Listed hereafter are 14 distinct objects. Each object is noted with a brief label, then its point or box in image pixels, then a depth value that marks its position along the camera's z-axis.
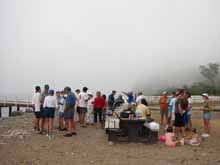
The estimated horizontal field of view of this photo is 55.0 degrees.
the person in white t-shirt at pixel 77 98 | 8.83
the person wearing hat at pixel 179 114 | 7.00
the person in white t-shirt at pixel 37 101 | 7.61
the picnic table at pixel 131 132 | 6.58
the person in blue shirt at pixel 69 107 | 7.35
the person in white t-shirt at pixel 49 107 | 7.36
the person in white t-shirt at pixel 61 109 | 8.28
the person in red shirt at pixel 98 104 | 9.25
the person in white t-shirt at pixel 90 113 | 9.66
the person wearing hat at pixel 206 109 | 7.54
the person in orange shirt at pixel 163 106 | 9.50
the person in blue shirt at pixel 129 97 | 10.82
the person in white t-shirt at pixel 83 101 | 8.75
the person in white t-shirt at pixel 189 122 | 8.50
